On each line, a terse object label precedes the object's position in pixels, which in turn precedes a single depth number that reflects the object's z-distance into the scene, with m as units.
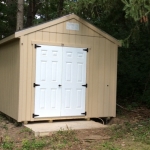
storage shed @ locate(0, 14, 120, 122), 7.52
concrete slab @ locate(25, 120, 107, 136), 6.62
